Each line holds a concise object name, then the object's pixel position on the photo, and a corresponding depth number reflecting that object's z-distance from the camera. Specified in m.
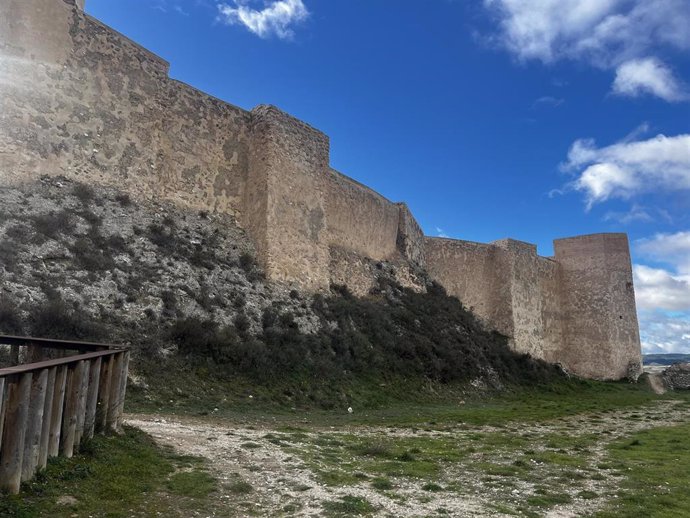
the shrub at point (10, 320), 12.09
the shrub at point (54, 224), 15.59
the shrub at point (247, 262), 21.16
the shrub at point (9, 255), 13.88
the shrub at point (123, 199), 18.84
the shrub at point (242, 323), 17.98
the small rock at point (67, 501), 5.50
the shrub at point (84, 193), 17.57
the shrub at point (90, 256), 15.70
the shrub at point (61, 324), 12.64
